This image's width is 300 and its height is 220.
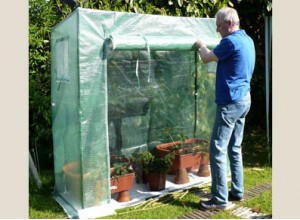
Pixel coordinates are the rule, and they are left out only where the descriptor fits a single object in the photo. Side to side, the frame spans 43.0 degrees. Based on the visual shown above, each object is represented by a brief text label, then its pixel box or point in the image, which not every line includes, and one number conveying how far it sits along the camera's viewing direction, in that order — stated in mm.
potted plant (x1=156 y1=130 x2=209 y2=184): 3959
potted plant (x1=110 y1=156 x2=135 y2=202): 3451
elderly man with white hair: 3135
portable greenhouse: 3131
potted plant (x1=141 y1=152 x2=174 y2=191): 3730
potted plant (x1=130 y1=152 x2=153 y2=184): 3872
